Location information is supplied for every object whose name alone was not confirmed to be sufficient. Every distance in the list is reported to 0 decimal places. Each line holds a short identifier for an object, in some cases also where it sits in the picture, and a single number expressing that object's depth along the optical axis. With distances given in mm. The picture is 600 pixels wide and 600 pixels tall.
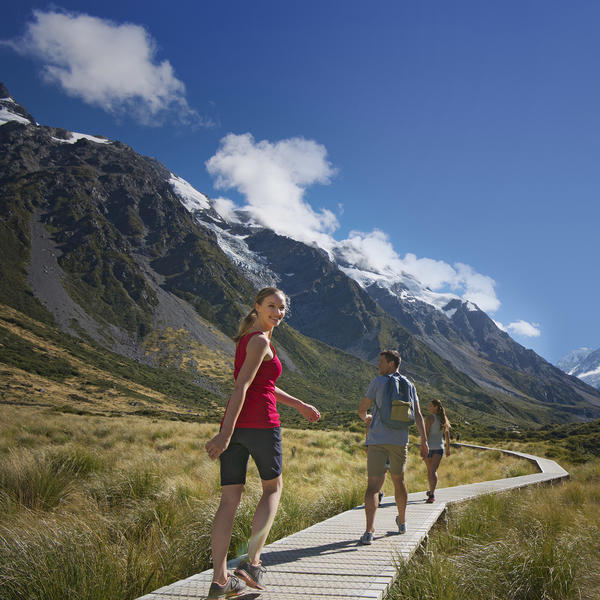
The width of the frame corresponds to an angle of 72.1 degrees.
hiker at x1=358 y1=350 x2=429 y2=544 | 4684
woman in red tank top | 2777
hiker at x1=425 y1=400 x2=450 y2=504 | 8727
